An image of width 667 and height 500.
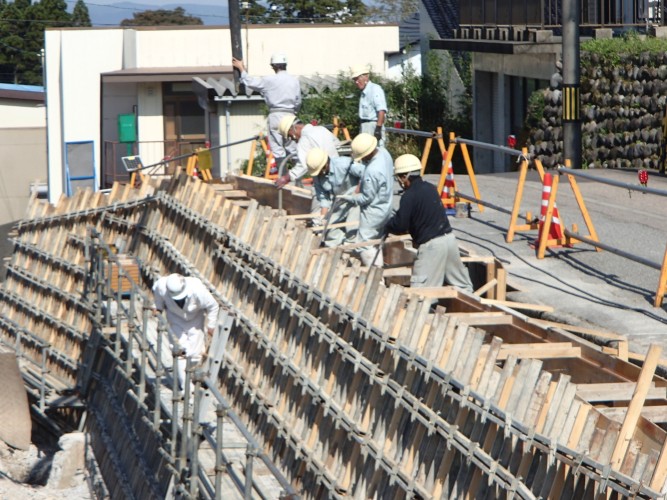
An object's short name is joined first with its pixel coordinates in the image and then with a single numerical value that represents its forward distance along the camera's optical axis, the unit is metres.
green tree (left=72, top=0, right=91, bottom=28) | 106.81
